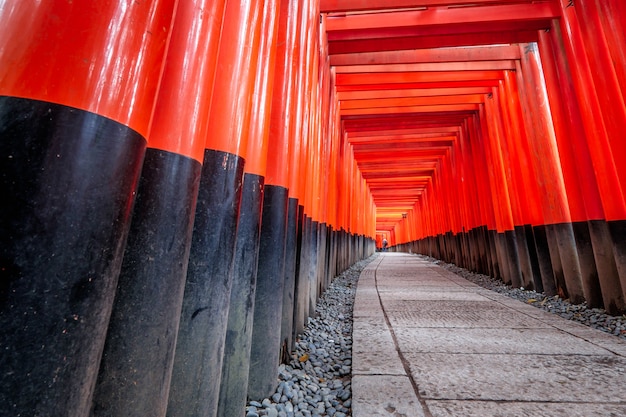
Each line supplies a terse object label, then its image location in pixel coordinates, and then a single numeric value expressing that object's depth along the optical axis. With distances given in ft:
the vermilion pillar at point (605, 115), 10.28
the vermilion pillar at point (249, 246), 4.34
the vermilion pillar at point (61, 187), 1.78
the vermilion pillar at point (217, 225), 3.39
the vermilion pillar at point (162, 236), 2.65
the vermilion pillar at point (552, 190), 13.28
